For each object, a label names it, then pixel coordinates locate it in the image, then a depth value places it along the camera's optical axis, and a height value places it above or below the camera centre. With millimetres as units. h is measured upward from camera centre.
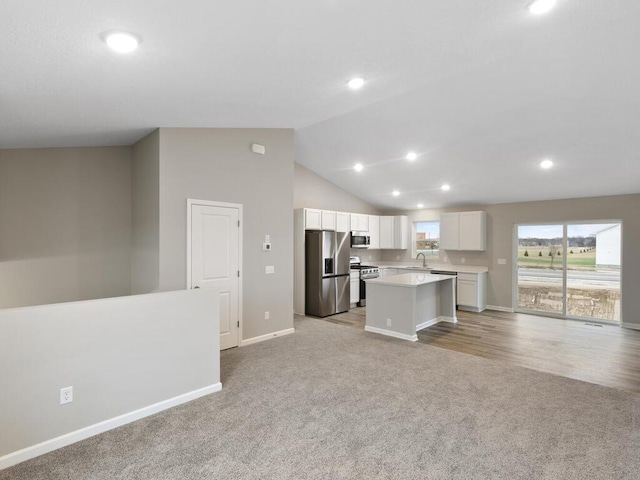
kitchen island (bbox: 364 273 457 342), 4969 -1006
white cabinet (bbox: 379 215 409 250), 8492 +221
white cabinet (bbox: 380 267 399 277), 8096 -731
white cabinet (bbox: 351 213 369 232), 7715 +421
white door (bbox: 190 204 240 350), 4148 -212
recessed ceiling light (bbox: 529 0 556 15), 2208 +1547
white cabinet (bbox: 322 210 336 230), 6941 +419
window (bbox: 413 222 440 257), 8336 +59
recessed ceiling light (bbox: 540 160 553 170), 5250 +1187
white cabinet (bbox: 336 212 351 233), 7312 +402
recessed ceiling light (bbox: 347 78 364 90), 3201 +1505
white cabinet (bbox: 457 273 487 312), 7086 -1062
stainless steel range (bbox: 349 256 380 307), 7523 -699
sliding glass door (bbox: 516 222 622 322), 6309 -571
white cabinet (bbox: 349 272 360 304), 7320 -1015
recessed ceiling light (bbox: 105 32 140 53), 2004 +1203
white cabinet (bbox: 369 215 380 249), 8198 +216
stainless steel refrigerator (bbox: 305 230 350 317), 6398 -595
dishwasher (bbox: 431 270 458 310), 7232 -690
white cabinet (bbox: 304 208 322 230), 6553 +419
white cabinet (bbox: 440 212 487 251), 7348 +209
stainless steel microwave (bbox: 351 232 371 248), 7688 +9
